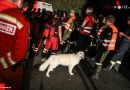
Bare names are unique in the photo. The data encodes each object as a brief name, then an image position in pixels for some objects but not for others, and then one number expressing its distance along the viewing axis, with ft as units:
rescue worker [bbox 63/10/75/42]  17.90
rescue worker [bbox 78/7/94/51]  17.03
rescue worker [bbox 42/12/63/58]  15.71
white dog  13.22
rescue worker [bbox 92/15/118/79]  13.32
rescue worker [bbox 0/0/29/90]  4.62
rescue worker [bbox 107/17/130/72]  14.96
